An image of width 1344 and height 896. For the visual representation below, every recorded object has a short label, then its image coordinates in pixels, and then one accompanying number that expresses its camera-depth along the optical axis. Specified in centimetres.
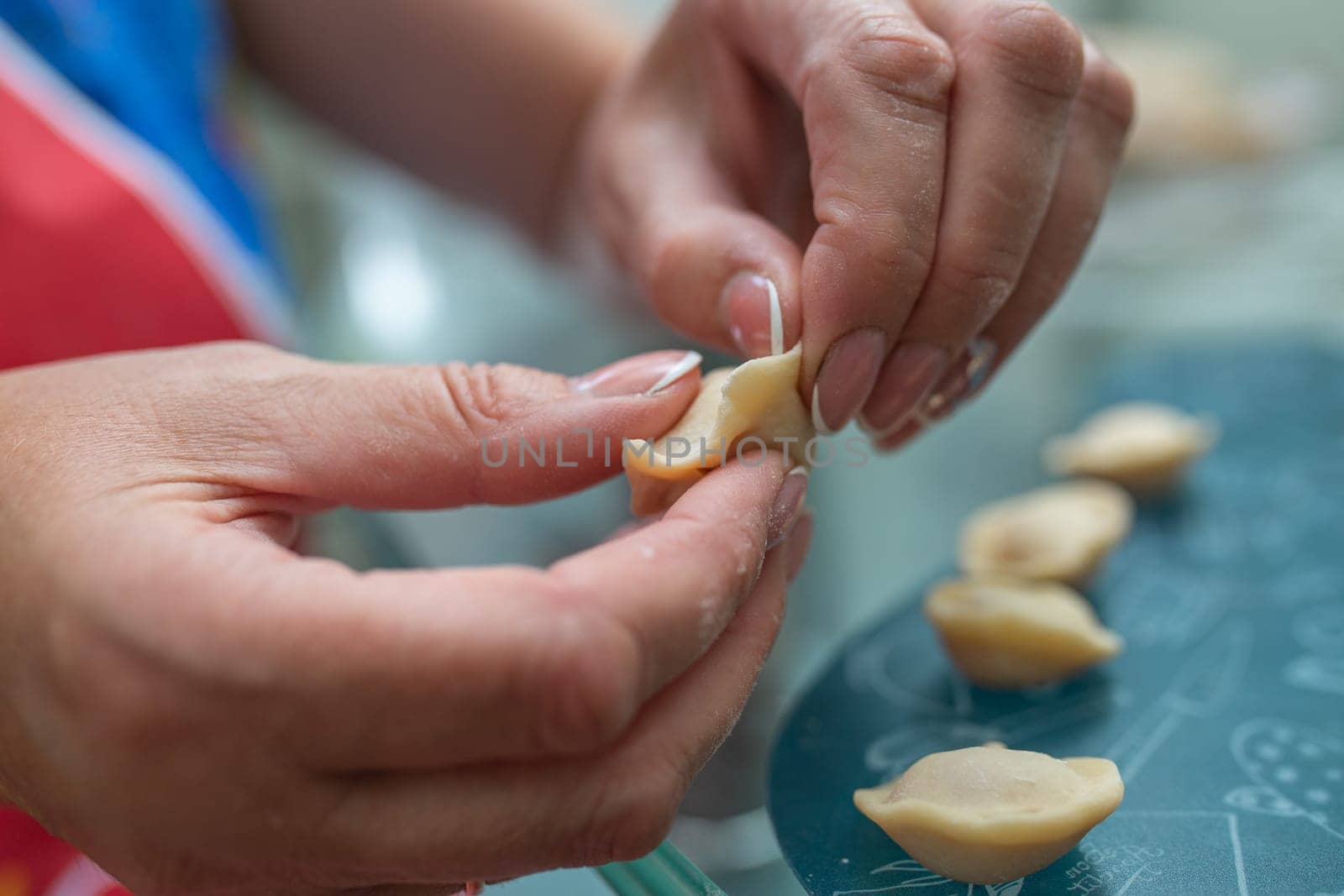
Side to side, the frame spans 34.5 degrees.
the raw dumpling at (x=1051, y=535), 35
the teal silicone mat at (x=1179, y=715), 29
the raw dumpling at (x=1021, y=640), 33
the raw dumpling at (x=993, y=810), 28
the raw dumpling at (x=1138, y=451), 39
